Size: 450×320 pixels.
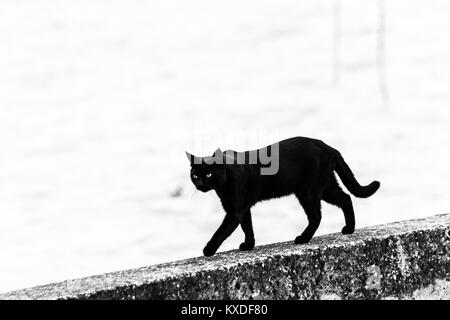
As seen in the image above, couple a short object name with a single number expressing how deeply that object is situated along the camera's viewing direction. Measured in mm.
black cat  6754
